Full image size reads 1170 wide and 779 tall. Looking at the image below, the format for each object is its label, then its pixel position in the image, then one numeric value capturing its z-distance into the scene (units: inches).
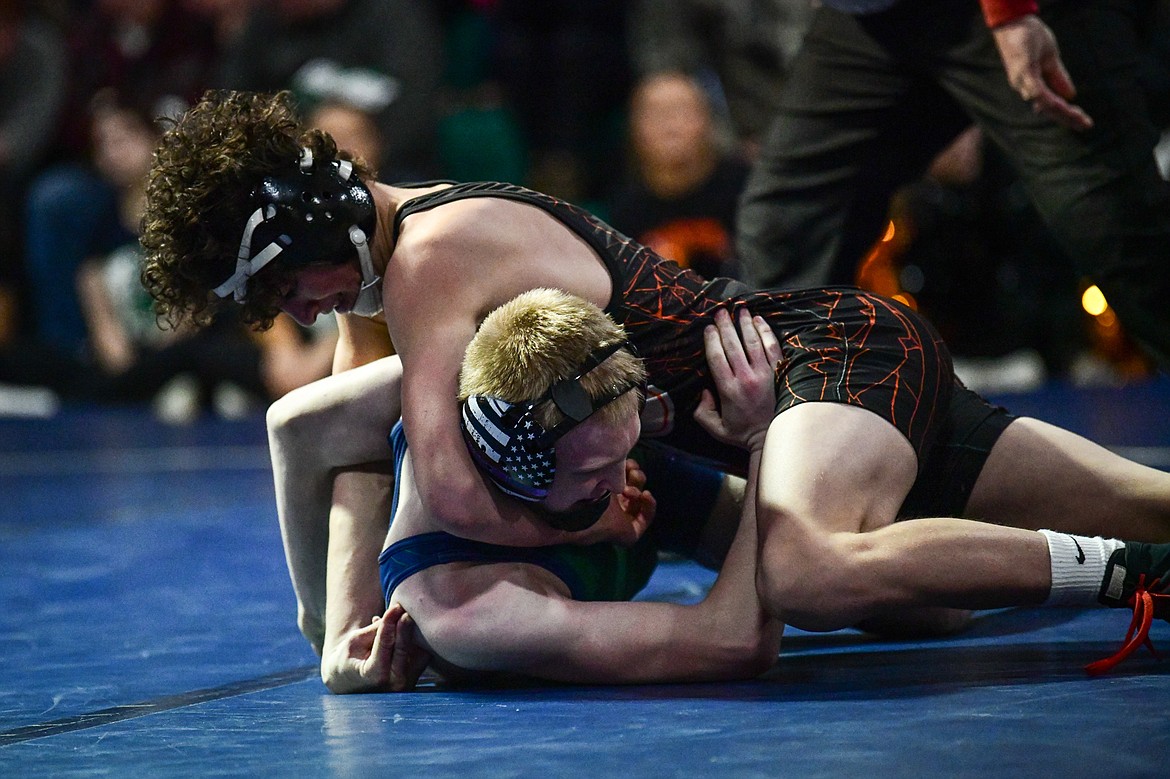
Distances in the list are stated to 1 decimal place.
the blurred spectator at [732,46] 605.9
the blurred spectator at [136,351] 596.1
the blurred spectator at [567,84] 635.5
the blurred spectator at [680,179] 533.3
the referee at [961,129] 234.4
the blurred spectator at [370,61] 601.6
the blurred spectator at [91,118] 661.3
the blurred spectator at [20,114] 689.6
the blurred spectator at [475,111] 617.6
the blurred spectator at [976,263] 544.1
